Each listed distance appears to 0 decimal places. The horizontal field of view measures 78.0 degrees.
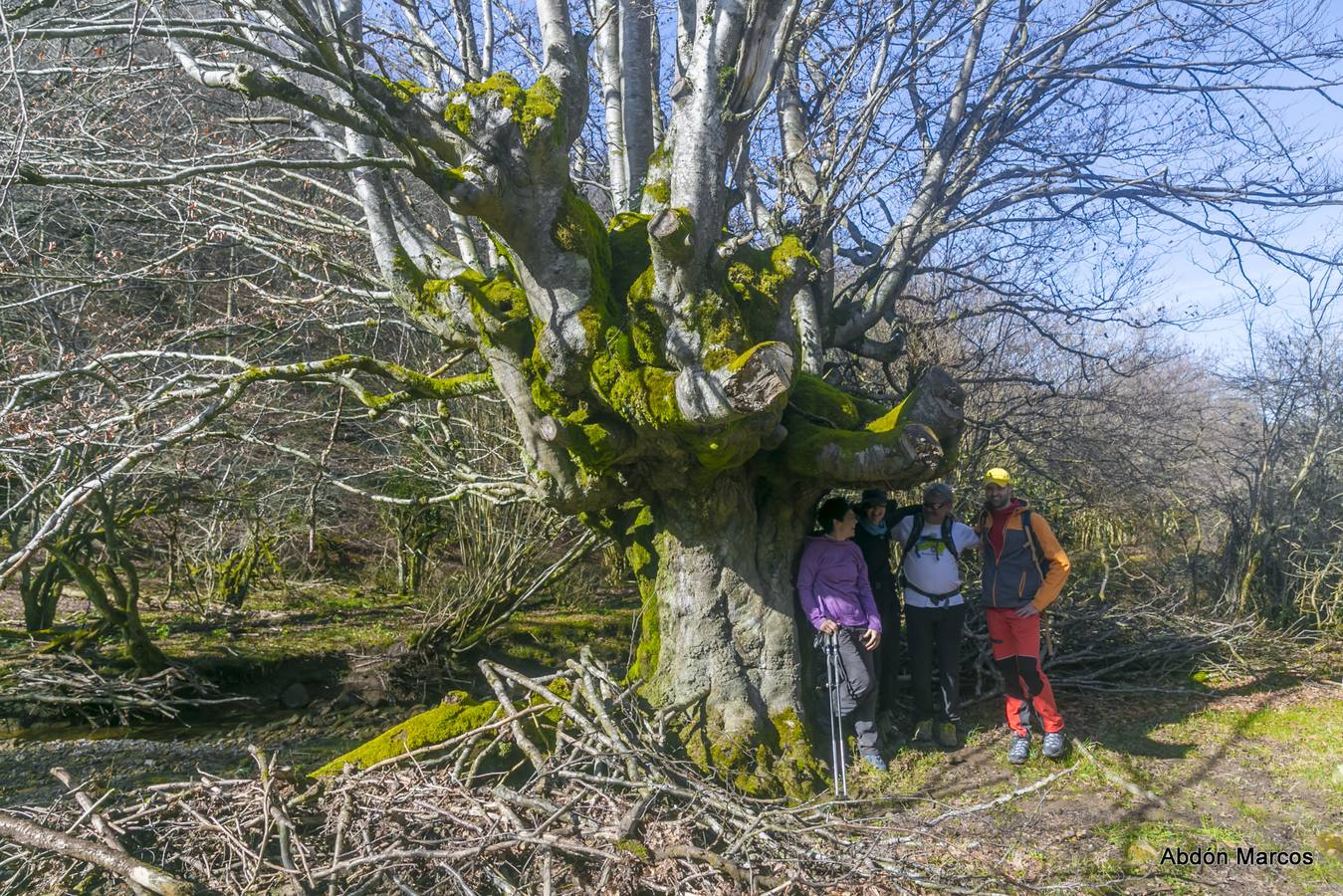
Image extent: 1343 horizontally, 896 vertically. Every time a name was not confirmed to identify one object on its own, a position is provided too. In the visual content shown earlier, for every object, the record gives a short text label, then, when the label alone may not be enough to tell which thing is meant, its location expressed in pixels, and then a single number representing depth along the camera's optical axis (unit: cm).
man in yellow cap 549
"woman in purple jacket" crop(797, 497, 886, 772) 548
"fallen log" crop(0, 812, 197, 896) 330
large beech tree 448
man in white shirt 585
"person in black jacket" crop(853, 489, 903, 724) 608
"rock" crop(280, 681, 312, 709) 805
